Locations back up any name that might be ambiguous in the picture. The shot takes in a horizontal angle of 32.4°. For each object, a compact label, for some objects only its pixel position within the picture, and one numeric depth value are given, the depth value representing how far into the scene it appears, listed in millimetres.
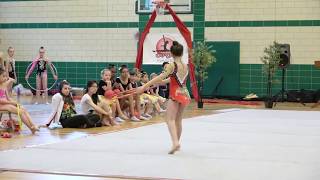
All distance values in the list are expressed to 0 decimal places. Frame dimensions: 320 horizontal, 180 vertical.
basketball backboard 18969
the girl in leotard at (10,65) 14352
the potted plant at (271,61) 15998
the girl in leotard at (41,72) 16250
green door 18484
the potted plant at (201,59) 15664
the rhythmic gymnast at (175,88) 6988
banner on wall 18688
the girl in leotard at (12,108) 8836
